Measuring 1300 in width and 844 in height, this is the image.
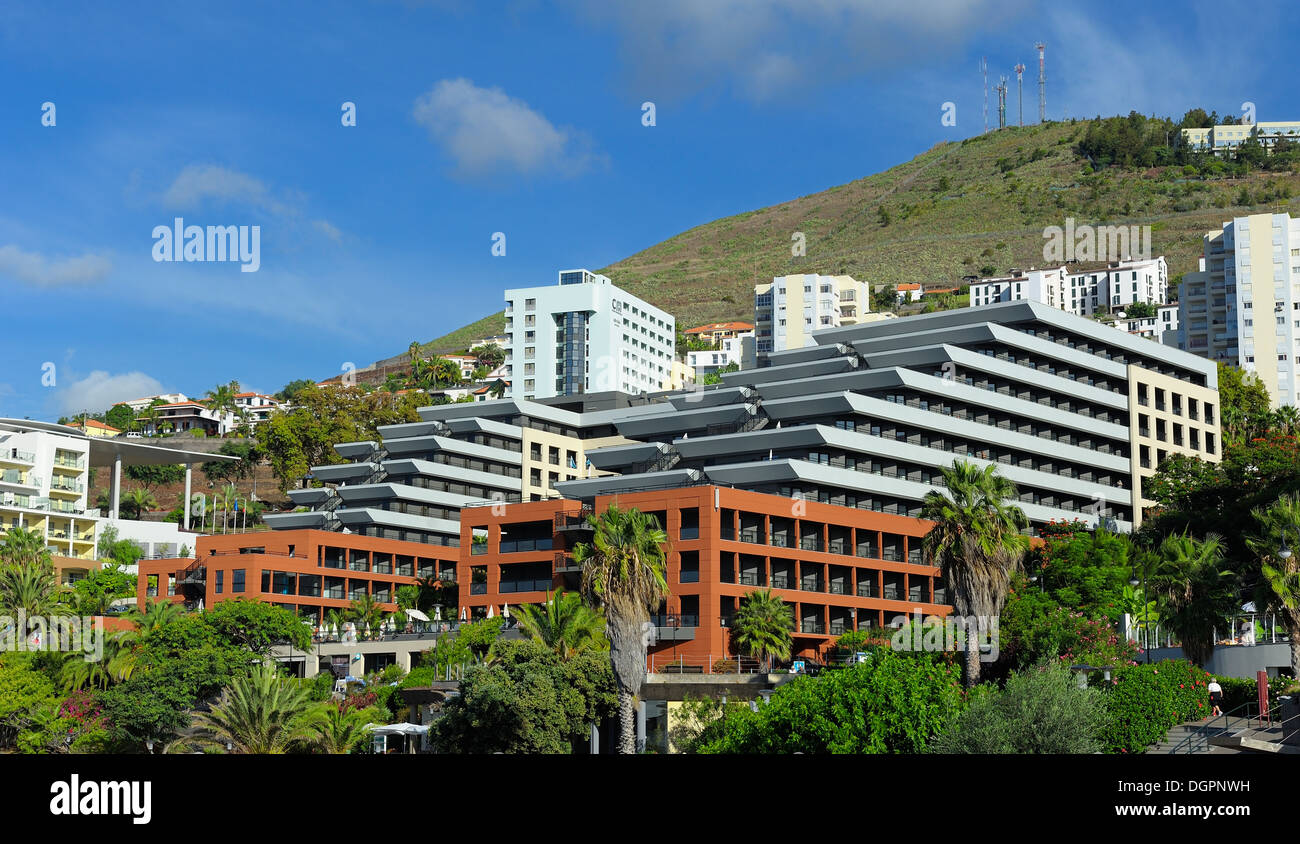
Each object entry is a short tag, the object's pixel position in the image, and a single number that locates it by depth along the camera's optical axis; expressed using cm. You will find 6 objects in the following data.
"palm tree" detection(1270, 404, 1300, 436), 12669
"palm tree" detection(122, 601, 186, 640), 8036
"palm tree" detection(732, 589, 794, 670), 7625
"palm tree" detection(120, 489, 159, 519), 16912
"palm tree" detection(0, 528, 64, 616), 8588
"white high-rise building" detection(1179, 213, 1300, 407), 17888
